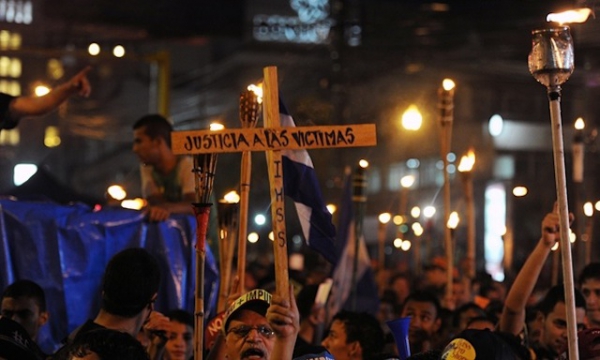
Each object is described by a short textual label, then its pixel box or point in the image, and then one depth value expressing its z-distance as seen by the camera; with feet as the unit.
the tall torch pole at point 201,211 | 22.04
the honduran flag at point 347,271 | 41.86
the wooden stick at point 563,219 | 19.61
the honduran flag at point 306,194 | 23.99
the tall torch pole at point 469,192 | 46.39
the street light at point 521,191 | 49.51
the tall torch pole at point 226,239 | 28.27
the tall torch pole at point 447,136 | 39.91
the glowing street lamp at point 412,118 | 42.34
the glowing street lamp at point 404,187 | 64.33
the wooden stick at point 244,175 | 24.00
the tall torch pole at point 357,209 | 41.52
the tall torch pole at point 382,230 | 63.98
